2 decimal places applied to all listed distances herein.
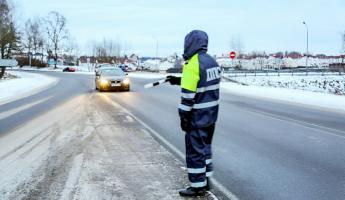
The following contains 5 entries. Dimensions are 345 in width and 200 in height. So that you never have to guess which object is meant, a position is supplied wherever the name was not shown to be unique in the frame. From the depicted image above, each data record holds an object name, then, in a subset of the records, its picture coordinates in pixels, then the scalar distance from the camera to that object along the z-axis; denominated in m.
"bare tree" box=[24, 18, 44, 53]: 111.12
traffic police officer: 5.62
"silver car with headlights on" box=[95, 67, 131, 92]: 27.83
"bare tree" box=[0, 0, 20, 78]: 51.47
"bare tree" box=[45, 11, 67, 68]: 111.56
